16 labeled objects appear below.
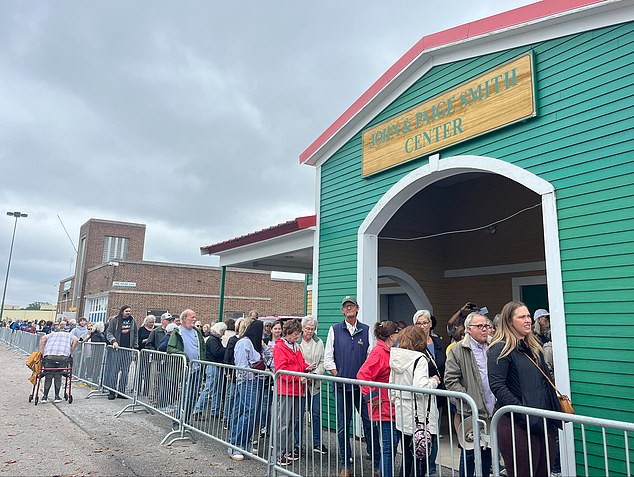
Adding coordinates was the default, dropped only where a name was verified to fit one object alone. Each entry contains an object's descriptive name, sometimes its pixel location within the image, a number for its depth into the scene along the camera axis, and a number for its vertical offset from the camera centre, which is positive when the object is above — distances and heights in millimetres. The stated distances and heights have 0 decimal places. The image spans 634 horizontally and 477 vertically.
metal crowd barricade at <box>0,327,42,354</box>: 18531 -1027
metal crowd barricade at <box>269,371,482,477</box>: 3660 -990
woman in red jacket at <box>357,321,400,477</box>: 3953 -593
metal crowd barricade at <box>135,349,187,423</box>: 6465 -893
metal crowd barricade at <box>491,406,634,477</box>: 2767 -844
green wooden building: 4277 +2044
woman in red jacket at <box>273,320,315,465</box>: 4885 -595
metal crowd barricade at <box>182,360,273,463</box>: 5352 -979
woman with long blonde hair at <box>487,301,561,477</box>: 3156 -382
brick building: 28188 +2463
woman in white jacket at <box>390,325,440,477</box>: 3664 -426
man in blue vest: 5426 -248
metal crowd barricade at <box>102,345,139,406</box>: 8375 -957
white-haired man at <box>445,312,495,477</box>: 3883 -328
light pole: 33719 +7367
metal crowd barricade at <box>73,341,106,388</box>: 10102 -987
